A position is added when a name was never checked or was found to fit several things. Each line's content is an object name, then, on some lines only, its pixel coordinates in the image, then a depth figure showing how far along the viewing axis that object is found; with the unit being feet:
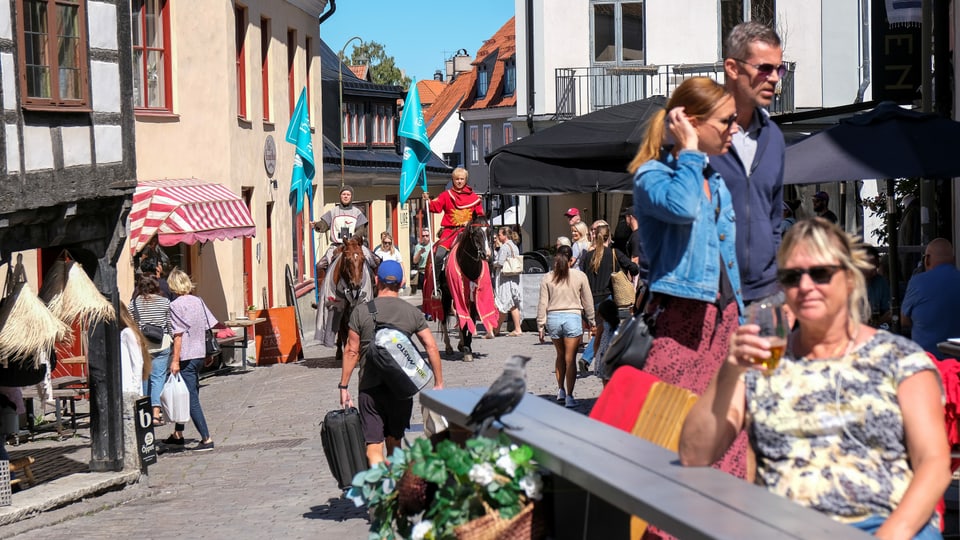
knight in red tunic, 72.59
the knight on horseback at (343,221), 76.84
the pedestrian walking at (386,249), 80.12
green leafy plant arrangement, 14.39
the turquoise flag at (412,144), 86.22
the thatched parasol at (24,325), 36.81
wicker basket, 14.19
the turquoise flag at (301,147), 85.46
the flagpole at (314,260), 91.31
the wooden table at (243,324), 71.46
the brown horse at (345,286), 66.49
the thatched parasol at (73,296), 39.50
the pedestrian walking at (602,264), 58.36
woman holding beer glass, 13.01
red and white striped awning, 62.54
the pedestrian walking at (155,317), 48.24
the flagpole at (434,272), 75.92
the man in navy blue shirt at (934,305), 31.60
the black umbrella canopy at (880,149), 31.42
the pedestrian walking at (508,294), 84.48
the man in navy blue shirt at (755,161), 17.13
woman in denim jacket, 15.93
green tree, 312.09
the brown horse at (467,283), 70.79
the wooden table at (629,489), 11.18
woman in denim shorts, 49.60
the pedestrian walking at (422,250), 87.35
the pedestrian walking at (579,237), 75.25
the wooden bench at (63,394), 51.83
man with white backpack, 33.68
